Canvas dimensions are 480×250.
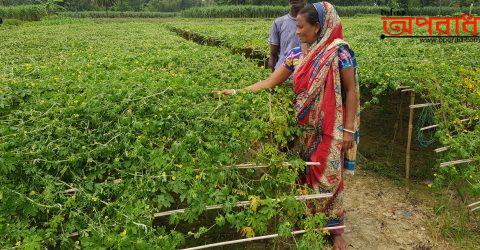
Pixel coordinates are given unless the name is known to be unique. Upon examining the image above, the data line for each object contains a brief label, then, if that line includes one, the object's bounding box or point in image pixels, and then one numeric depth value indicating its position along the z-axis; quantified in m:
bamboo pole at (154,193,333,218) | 2.63
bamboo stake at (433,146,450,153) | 3.70
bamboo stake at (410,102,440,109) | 4.24
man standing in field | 4.95
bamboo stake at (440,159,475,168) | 3.61
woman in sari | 3.11
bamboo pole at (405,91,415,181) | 4.69
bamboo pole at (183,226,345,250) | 2.64
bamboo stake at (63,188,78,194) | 2.55
